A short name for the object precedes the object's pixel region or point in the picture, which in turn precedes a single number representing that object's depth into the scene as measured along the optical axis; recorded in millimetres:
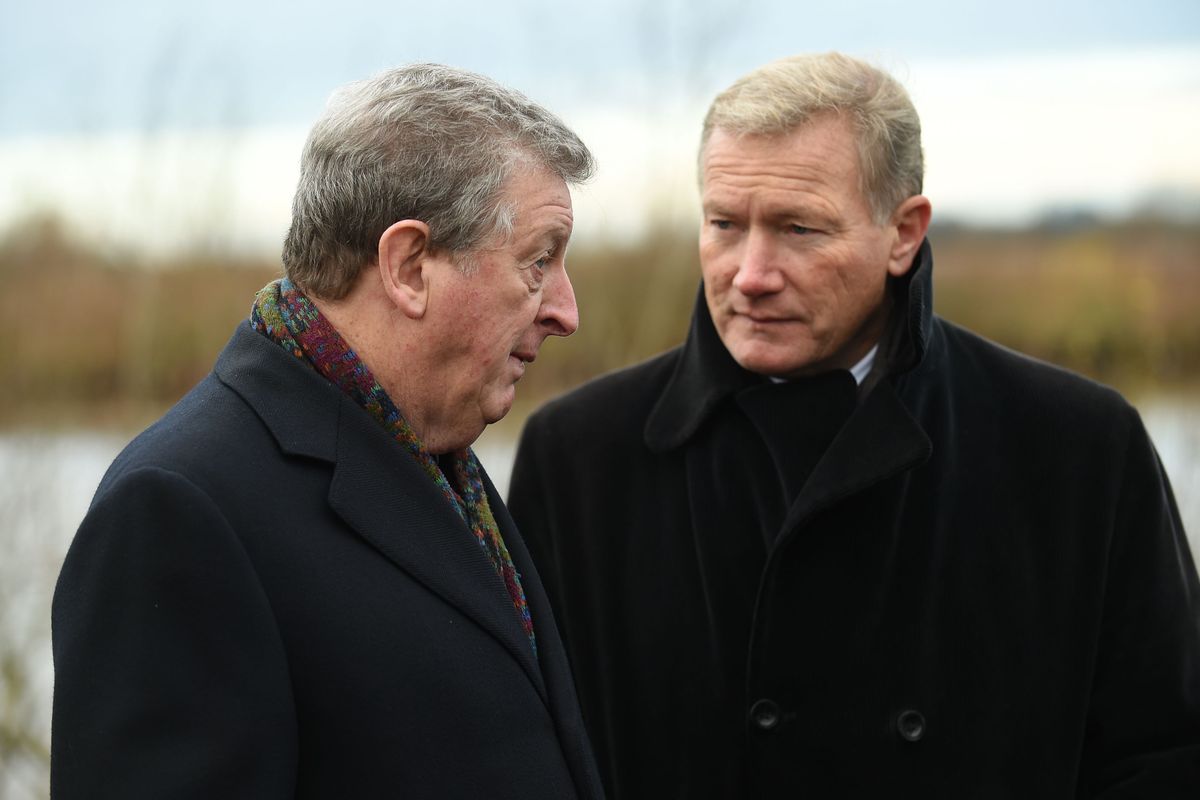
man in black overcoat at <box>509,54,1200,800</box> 4879
